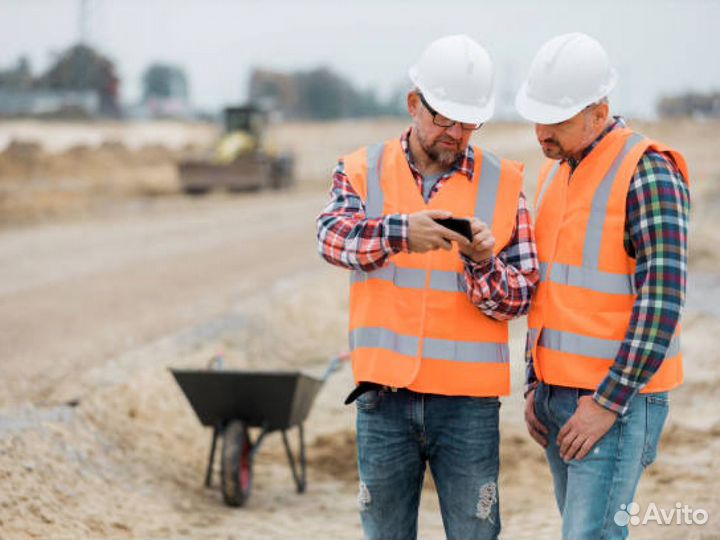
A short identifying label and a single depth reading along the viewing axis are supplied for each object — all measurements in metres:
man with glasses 3.10
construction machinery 24.34
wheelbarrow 5.38
